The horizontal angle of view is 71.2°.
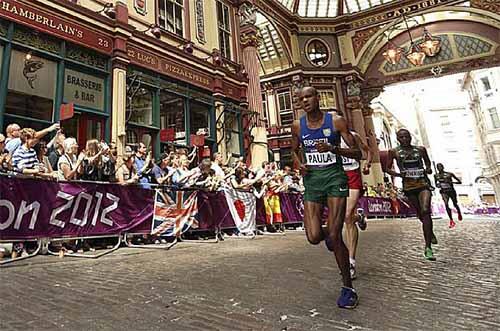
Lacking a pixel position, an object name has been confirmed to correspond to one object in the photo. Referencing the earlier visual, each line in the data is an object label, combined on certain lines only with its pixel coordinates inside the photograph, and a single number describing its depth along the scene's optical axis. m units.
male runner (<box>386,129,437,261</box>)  5.04
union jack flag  7.97
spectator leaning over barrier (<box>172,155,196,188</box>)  8.84
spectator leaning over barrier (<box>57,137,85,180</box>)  6.61
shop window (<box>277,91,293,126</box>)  25.16
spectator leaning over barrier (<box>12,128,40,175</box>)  5.99
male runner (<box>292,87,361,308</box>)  2.89
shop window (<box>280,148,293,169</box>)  24.22
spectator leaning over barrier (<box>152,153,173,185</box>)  8.51
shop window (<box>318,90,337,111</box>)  25.67
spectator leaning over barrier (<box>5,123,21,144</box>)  6.67
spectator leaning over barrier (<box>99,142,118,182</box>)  7.44
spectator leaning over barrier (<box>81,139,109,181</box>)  7.12
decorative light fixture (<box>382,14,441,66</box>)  20.62
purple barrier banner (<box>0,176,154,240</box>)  5.59
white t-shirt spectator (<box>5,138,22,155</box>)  6.36
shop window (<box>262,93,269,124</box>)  26.04
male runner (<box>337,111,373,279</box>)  4.15
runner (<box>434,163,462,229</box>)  11.51
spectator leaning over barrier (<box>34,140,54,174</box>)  6.55
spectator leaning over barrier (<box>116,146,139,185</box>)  7.58
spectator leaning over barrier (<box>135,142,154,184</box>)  8.26
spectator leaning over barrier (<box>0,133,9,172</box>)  5.68
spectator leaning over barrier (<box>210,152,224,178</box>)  10.15
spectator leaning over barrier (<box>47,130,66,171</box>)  7.20
